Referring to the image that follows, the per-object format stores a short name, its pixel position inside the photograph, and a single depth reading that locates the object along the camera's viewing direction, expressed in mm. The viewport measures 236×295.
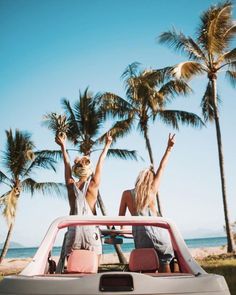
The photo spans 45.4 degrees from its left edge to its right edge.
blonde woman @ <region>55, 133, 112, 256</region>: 2894
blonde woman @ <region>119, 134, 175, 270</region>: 2727
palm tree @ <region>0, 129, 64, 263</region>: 16896
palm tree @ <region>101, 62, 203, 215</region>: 16147
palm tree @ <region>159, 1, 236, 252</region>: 14171
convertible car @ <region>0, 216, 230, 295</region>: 1522
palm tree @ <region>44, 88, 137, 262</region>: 16374
